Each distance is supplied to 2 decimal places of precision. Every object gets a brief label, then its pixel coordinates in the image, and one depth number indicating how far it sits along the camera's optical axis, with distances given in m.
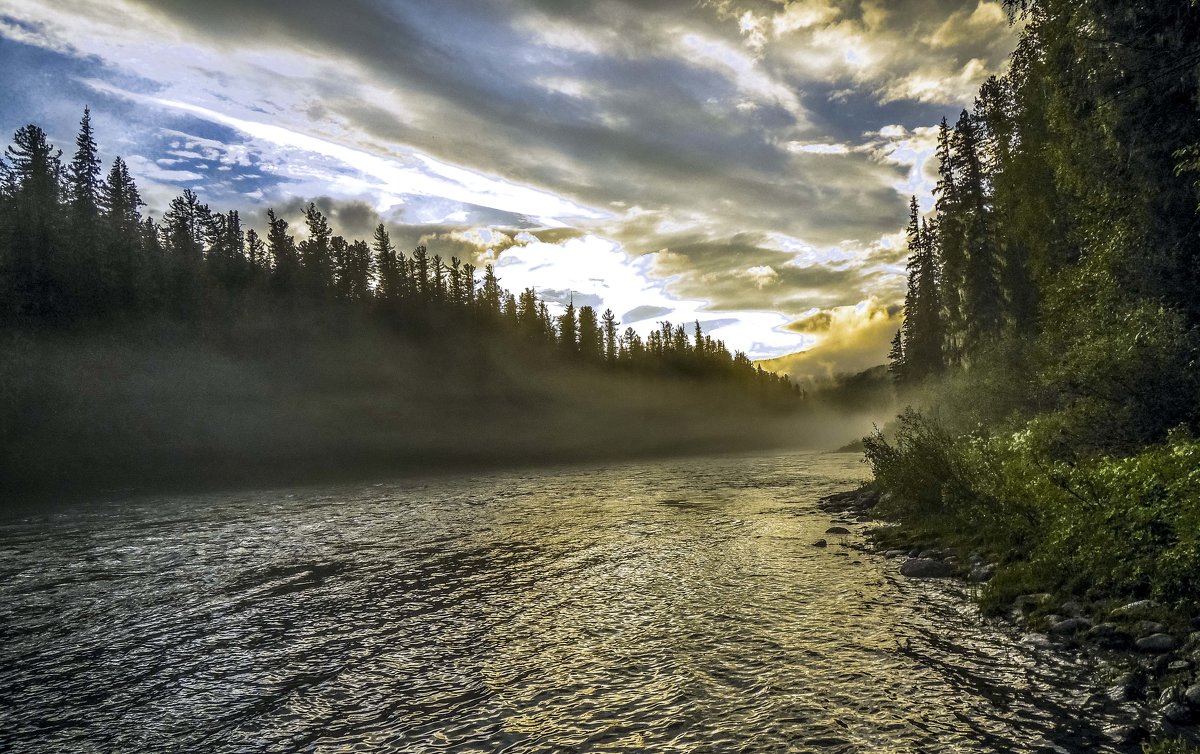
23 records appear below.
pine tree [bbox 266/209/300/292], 88.44
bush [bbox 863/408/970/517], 17.56
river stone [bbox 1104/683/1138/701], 7.05
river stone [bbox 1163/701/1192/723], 6.31
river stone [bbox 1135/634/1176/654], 7.73
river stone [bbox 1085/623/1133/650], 8.32
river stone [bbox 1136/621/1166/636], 8.09
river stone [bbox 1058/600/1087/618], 9.54
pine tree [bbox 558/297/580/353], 136.12
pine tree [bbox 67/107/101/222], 65.69
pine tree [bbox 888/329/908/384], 85.01
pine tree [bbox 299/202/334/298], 91.56
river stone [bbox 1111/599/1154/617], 8.56
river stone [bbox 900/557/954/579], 13.66
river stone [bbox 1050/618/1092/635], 9.15
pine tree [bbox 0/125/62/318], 47.91
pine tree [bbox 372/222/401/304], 103.56
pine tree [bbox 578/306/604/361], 141.00
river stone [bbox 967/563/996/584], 12.32
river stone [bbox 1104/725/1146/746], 6.16
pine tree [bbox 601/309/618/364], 151.25
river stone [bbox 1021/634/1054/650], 8.94
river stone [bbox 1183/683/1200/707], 6.41
